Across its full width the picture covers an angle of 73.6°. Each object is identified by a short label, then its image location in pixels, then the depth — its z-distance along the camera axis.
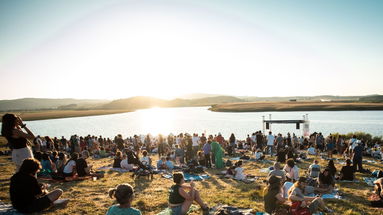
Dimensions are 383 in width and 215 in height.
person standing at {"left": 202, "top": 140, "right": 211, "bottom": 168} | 15.01
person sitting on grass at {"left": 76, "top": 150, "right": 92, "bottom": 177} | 11.24
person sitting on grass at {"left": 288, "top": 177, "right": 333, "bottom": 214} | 6.19
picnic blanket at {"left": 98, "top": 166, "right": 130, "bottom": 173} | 13.75
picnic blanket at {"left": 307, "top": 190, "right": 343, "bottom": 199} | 8.94
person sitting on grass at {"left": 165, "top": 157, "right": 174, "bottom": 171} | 14.16
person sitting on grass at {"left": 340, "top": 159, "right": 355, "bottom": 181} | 11.37
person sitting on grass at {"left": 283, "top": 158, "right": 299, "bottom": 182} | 9.64
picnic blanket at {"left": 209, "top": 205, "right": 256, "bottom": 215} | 6.34
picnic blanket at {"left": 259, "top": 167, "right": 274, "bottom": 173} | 13.77
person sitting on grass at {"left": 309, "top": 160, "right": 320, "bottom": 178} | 10.76
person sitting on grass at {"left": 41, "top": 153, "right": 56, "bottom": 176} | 11.64
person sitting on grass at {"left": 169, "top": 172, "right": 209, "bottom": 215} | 6.40
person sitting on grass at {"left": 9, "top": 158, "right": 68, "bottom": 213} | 5.64
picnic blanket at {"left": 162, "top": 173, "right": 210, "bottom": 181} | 12.13
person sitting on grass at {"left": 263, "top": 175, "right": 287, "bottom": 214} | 6.20
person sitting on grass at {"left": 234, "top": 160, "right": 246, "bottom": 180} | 11.85
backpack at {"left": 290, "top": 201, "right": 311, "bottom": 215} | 6.08
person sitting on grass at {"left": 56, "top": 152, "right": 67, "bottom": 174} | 12.32
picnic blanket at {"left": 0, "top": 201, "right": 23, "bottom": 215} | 6.30
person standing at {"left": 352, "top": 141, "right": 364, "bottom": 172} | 13.21
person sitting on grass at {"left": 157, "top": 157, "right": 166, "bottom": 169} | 14.05
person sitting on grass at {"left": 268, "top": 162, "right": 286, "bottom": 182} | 9.04
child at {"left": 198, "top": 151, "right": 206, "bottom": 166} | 15.47
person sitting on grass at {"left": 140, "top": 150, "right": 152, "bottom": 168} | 13.24
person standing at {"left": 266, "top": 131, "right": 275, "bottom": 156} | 19.04
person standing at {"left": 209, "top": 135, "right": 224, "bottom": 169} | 15.05
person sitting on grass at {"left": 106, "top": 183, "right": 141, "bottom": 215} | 4.43
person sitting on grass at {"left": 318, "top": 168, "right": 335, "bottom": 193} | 9.36
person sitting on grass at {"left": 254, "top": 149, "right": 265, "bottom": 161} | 17.58
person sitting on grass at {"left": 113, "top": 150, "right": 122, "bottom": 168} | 14.47
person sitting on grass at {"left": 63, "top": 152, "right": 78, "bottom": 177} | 10.89
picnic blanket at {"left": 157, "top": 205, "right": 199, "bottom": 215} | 6.44
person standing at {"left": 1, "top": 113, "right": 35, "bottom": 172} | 6.63
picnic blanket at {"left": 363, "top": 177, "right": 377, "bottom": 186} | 10.95
